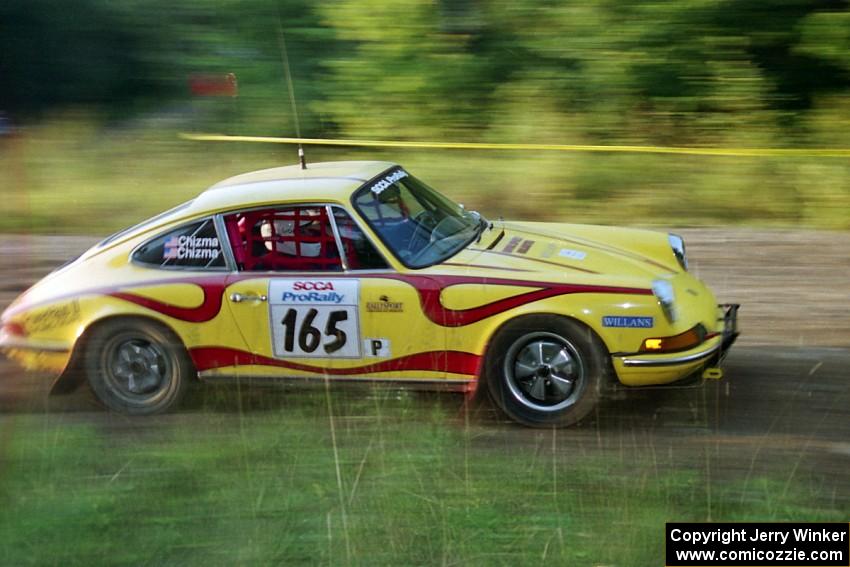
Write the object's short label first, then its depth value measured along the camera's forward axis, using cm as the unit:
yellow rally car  507
